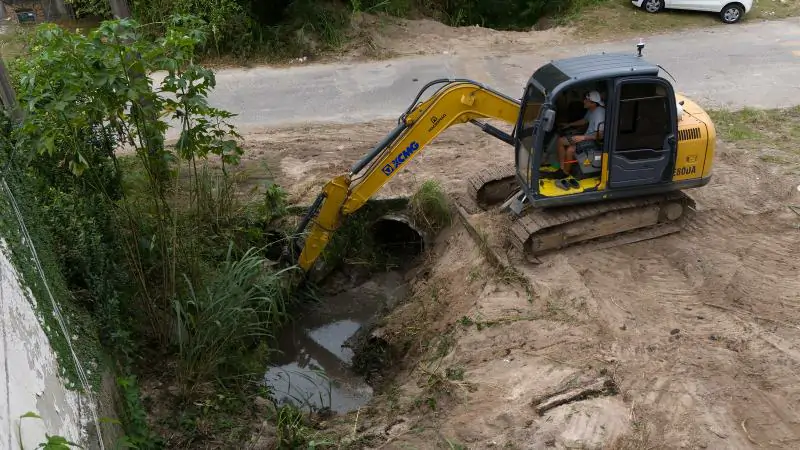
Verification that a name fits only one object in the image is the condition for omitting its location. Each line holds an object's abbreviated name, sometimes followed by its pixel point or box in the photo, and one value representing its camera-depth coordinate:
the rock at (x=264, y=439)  5.51
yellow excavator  6.73
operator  6.82
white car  14.83
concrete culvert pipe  8.94
